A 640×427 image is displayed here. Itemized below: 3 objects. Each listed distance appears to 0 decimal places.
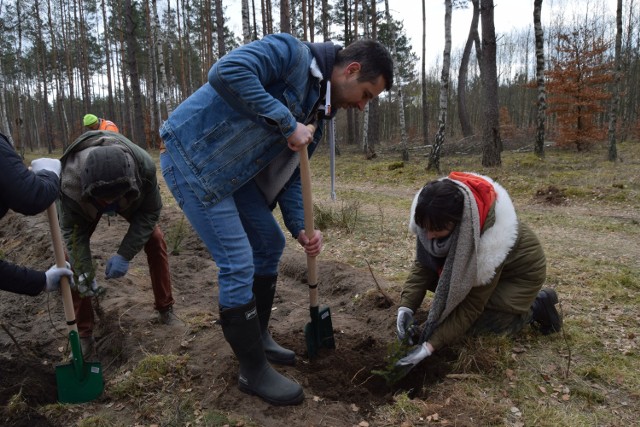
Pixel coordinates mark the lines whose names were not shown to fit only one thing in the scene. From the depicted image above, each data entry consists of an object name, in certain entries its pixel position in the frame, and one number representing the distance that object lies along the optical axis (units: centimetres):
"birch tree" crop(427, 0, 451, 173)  1248
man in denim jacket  214
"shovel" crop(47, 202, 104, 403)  265
